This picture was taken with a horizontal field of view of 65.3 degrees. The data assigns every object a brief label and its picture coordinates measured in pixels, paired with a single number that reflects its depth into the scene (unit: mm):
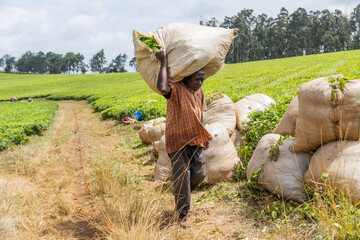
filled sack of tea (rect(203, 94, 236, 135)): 4836
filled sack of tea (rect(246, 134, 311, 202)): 3096
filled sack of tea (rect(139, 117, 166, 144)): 6684
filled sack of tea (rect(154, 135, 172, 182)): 4605
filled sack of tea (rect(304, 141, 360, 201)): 2545
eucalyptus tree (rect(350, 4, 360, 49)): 67631
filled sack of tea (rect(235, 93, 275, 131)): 5051
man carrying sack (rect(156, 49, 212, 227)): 2992
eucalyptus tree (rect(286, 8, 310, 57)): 66706
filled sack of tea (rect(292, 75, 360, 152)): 2715
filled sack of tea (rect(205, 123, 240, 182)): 4027
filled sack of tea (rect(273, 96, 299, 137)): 3676
